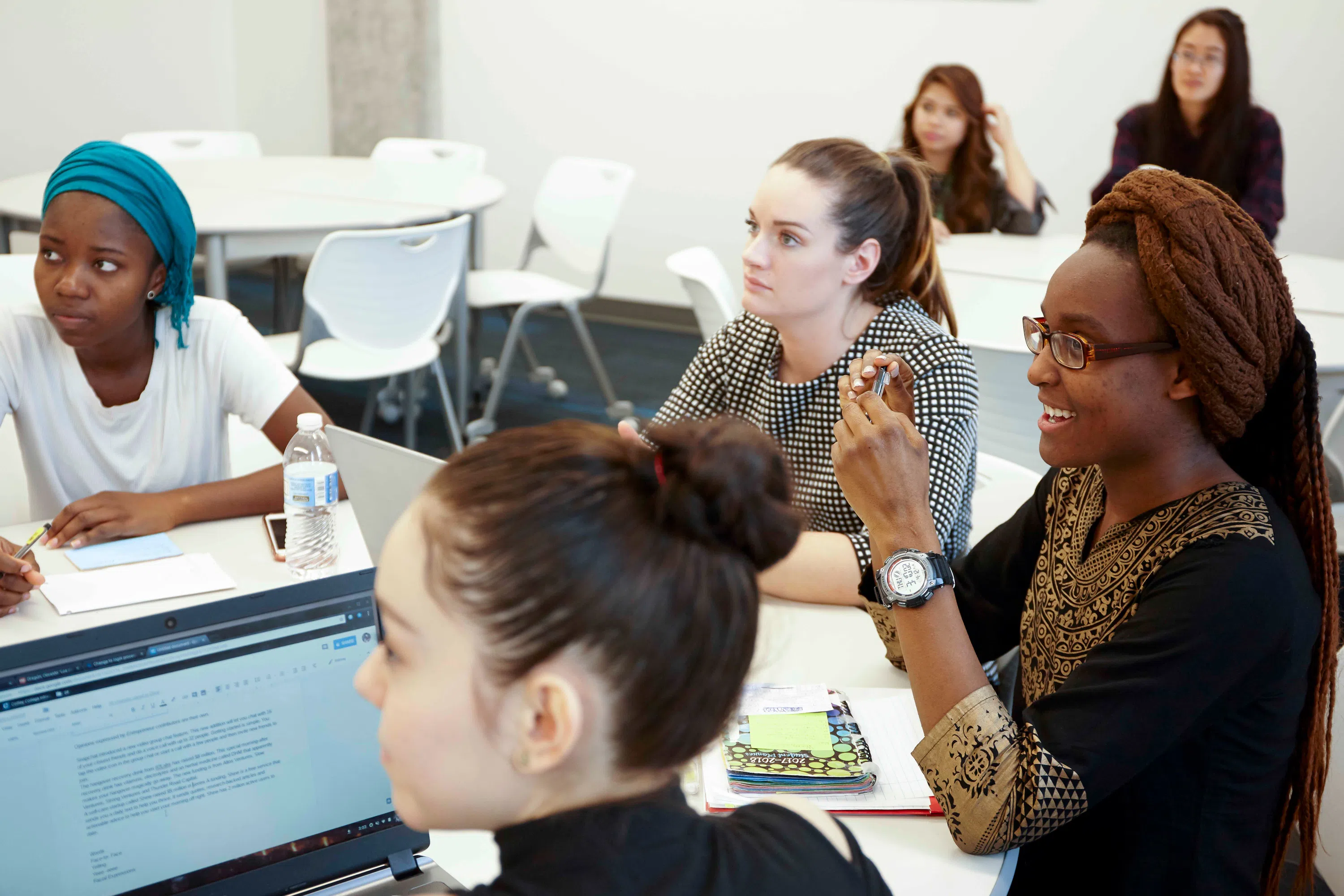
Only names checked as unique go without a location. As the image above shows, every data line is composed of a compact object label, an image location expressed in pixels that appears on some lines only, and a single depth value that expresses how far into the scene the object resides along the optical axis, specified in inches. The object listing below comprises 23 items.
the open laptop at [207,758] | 31.0
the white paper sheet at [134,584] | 52.7
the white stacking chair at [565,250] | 158.2
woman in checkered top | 67.9
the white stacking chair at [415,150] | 199.2
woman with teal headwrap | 65.7
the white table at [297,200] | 128.3
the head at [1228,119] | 143.7
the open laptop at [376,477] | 55.8
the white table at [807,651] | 39.4
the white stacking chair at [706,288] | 108.3
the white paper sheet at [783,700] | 47.8
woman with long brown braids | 40.6
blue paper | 56.9
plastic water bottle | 59.5
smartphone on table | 60.6
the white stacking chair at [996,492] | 73.6
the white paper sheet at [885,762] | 42.8
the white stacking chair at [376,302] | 120.9
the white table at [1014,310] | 90.2
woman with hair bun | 25.0
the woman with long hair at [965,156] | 147.8
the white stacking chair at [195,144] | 180.9
